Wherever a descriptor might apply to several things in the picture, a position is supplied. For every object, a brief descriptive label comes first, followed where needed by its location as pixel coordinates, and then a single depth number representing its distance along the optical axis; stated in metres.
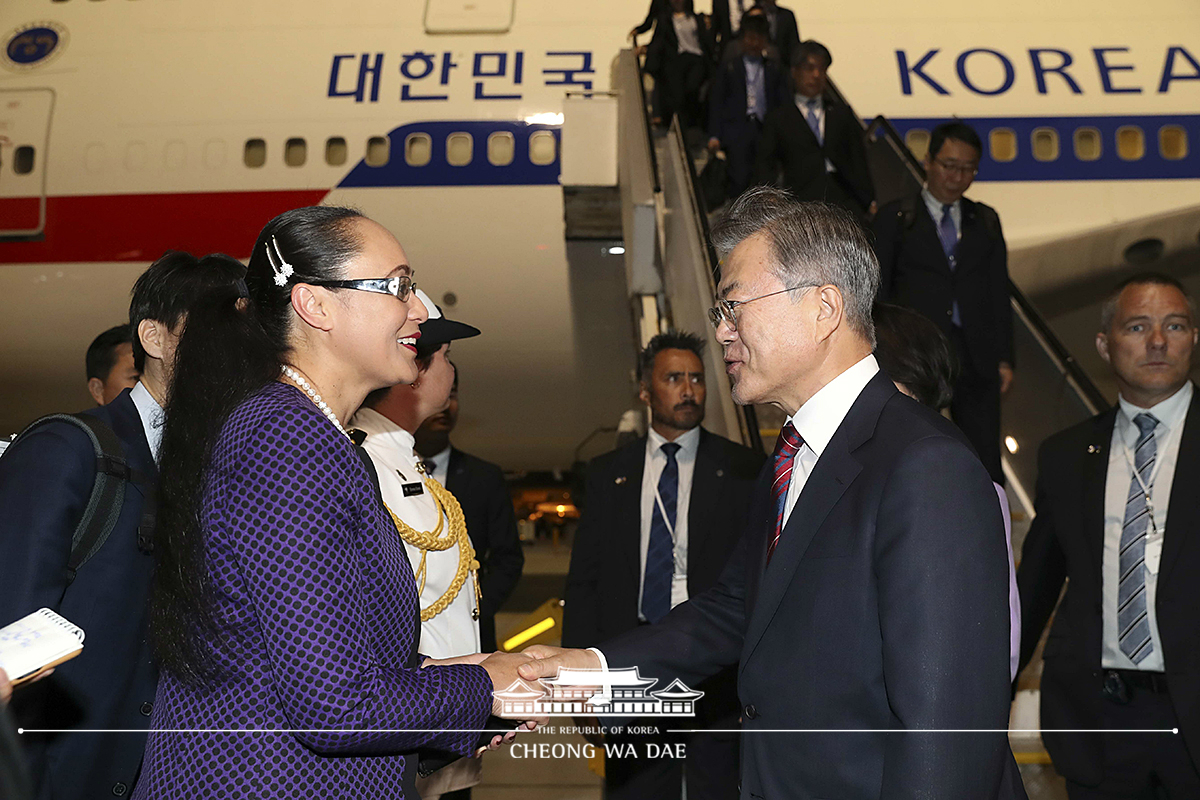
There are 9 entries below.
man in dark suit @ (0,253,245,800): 1.69
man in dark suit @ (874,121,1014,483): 4.16
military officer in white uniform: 2.19
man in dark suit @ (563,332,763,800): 3.24
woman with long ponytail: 1.26
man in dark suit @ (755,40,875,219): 4.85
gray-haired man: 1.32
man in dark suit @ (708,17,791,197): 5.55
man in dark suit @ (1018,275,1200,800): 2.25
